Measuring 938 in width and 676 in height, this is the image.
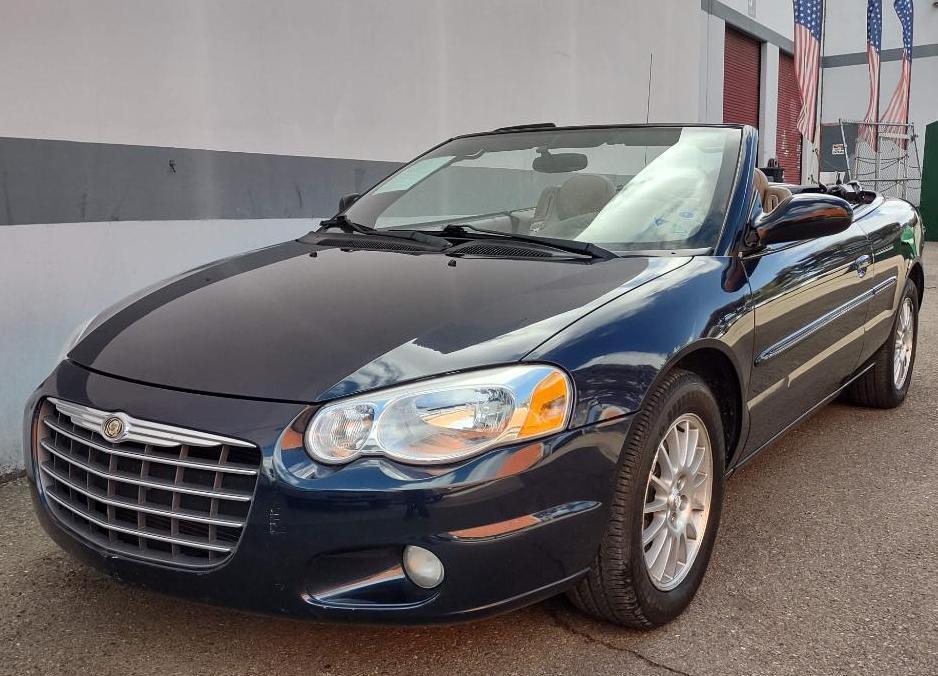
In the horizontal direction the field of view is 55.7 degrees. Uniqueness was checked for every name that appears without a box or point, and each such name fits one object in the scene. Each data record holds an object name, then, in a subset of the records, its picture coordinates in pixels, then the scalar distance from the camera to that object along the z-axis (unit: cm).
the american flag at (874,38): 1522
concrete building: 402
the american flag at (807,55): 1170
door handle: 380
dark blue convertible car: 195
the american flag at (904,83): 1758
